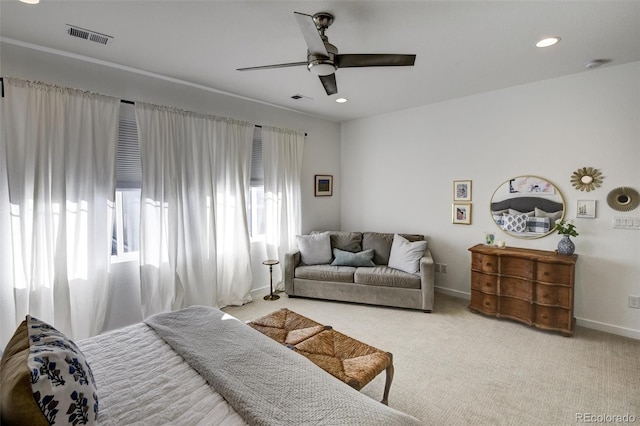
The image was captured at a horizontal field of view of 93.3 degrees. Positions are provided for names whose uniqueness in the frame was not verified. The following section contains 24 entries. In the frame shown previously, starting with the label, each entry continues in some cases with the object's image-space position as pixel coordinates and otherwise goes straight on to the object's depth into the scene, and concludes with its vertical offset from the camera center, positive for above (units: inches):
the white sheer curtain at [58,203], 96.0 -1.2
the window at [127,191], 120.6 +3.4
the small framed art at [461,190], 161.7 +4.5
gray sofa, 146.3 -41.0
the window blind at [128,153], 120.6 +18.9
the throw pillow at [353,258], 167.8 -33.6
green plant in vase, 125.4 -16.8
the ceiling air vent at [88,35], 90.3 +50.9
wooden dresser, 121.1 -37.7
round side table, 162.9 -44.1
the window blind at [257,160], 166.9 +21.5
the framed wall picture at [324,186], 201.9 +8.8
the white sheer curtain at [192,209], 126.0 -4.7
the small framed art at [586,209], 126.5 -4.7
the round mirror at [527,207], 136.4 -4.0
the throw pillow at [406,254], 152.7 -29.2
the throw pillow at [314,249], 173.6 -29.4
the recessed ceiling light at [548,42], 97.5 +51.4
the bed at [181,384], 40.1 -33.4
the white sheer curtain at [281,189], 171.3 +5.7
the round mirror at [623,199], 117.8 -0.5
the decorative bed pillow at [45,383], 35.9 -23.8
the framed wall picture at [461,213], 161.8 -8.0
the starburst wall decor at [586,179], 125.9 +8.1
